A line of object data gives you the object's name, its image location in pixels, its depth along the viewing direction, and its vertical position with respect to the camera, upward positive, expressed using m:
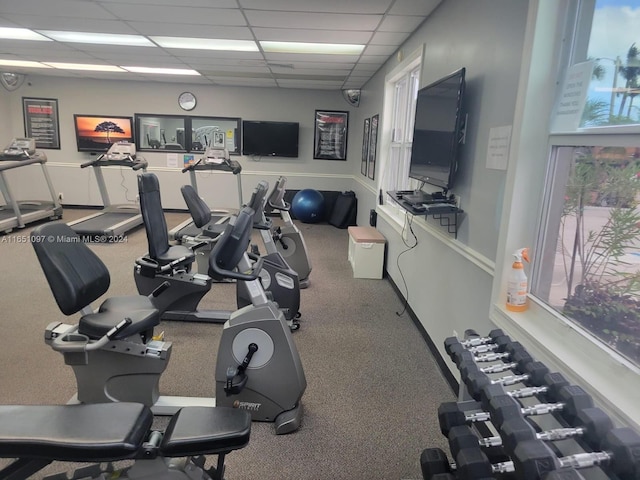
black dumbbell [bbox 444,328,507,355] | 1.59 -0.70
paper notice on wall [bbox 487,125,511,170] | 2.12 +0.03
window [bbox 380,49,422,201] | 4.42 +0.34
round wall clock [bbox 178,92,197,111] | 8.19 +0.72
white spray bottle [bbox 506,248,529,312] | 1.98 -0.59
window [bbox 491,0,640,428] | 1.48 -0.18
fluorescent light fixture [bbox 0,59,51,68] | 6.65 +1.06
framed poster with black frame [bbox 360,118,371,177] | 6.68 +0.03
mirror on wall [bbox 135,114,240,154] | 8.27 +0.14
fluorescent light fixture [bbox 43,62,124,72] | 6.69 +1.06
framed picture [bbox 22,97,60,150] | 8.19 +0.21
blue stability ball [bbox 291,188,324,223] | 7.93 -1.11
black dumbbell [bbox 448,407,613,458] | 1.05 -0.67
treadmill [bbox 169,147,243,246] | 6.56 -0.36
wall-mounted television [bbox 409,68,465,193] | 2.65 +0.13
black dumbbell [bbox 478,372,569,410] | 1.23 -0.68
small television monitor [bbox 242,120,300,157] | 8.25 +0.09
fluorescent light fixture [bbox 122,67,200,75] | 6.74 +1.06
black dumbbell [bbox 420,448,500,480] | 1.36 -0.99
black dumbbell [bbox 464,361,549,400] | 1.29 -0.68
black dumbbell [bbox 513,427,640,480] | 0.97 -0.68
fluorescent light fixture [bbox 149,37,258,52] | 4.76 +1.08
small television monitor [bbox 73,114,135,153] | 8.21 +0.08
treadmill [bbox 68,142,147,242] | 6.14 -1.28
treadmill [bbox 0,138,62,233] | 6.43 -1.19
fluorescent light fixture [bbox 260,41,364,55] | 4.74 +1.08
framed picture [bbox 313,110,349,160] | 8.40 +0.21
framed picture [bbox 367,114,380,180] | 5.93 +0.03
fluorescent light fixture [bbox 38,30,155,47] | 4.66 +1.07
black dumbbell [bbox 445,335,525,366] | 1.50 -0.69
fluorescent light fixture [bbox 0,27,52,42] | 4.62 +1.06
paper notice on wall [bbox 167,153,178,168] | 8.40 -0.41
